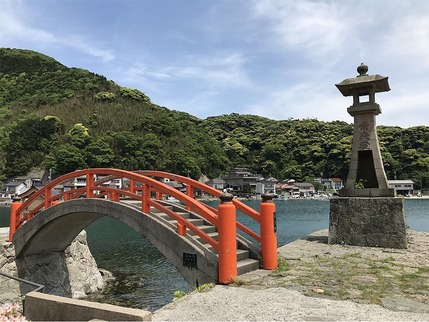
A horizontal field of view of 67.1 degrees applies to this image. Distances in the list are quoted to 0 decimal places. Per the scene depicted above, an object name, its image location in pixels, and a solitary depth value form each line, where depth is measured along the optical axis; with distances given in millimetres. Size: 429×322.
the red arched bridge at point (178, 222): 5375
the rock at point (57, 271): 10695
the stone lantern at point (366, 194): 7985
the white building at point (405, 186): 79812
